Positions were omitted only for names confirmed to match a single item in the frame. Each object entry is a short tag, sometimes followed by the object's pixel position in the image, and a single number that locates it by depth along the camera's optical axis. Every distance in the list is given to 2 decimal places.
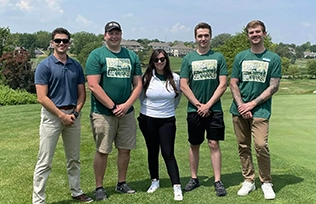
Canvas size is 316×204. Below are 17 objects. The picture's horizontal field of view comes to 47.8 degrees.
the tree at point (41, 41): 111.43
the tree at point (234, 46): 48.98
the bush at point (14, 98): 22.81
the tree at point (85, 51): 75.99
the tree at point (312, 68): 66.12
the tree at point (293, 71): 63.59
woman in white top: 4.45
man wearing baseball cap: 4.17
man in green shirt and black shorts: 4.46
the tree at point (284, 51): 106.20
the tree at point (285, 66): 65.55
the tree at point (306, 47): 191.60
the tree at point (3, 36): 42.62
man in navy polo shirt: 3.89
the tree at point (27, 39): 108.41
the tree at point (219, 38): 118.47
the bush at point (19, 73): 33.22
